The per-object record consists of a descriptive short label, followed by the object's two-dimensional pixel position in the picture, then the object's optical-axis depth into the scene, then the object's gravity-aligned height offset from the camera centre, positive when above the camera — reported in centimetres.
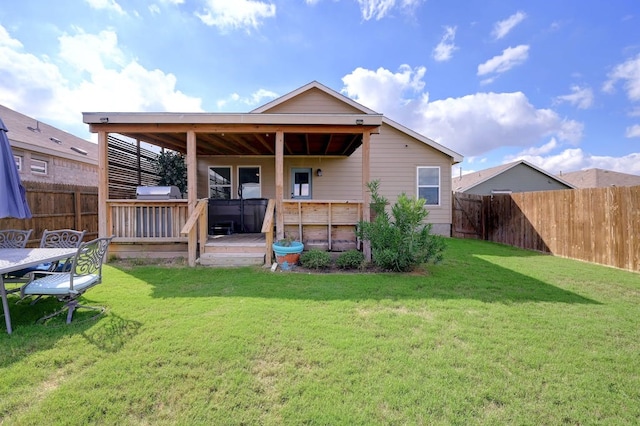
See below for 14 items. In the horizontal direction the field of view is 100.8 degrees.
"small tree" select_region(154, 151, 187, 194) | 966 +164
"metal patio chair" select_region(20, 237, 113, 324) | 304 -83
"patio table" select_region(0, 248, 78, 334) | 280 -52
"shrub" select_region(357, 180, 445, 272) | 507 -54
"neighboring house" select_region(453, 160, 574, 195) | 1658 +192
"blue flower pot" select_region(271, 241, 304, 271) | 532 -84
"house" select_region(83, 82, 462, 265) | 565 +147
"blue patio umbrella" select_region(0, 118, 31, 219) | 365 +41
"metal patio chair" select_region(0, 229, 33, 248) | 414 -43
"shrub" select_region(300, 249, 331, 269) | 539 -97
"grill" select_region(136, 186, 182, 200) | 614 +48
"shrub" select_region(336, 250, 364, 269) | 546 -100
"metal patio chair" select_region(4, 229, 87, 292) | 323 -74
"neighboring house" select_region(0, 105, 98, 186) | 1018 +258
